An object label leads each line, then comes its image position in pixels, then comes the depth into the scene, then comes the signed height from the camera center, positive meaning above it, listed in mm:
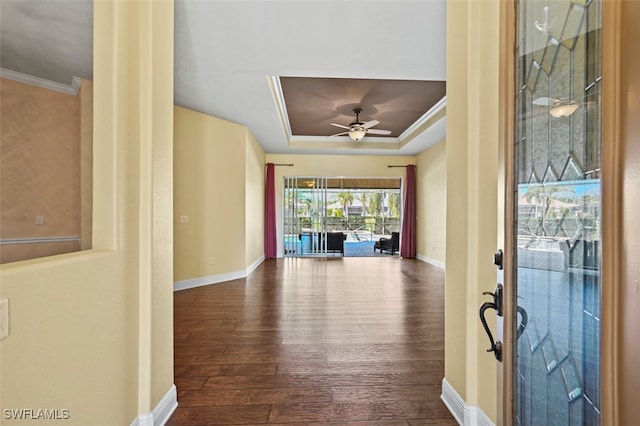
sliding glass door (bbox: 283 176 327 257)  7605 -153
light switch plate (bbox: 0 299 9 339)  831 -327
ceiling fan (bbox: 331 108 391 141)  4852 +1446
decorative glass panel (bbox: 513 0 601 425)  798 -1
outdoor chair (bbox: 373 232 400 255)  8359 -1023
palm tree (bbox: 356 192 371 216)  9859 +378
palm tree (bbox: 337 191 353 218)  9312 +388
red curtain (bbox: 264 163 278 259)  7245 -148
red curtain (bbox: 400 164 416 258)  7414 -164
